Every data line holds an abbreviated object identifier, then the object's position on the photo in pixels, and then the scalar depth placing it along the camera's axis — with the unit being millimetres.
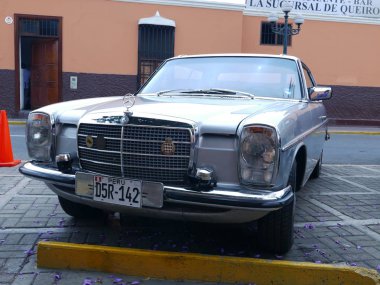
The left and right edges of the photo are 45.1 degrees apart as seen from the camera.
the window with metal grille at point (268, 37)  18203
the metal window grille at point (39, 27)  15719
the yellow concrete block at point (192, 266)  2945
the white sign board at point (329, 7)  18141
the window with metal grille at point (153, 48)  16562
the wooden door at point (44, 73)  16375
